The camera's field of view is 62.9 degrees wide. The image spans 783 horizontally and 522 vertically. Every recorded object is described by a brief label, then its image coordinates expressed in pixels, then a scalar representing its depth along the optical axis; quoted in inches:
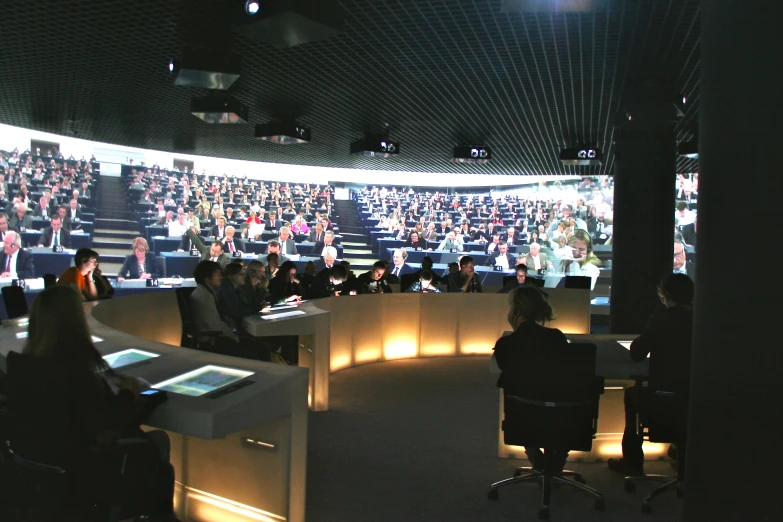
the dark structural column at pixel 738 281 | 75.6
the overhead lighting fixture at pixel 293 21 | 170.9
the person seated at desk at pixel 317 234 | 571.2
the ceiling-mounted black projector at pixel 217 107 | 286.2
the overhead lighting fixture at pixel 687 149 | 394.0
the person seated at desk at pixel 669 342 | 141.8
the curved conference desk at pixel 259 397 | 107.0
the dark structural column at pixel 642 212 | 315.9
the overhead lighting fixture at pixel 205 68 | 225.0
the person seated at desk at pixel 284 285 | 310.0
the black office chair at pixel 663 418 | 139.9
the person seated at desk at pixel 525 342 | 136.5
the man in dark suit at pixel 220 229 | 518.0
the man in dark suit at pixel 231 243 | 521.3
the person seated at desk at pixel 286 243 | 549.8
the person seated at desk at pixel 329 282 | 305.6
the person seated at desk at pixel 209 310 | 223.9
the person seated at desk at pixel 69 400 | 93.7
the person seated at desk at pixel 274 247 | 541.0
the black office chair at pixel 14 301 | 246.7
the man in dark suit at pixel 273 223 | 548.9
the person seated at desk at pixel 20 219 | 425.7
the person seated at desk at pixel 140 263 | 482.9
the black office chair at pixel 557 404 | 135.6
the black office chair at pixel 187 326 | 224.5
